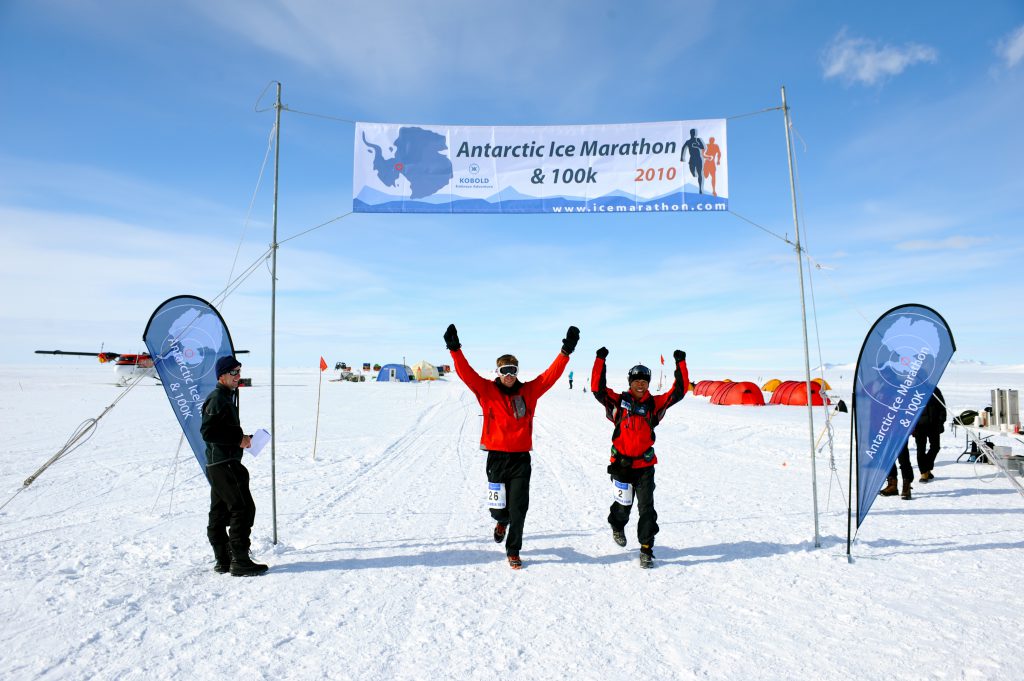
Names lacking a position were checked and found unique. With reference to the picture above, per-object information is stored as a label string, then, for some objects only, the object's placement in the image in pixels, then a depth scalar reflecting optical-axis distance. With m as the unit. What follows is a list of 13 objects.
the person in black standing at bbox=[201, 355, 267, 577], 4.81
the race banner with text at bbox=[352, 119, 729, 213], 7.09
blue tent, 55.81
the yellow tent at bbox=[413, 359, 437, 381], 60.12
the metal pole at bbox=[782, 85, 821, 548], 5.62
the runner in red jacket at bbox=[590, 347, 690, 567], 5.28
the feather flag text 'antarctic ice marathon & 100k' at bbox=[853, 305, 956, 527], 5.07
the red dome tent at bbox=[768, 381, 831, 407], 25.36
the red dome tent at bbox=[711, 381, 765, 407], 26.05
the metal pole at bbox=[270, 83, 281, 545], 5.93
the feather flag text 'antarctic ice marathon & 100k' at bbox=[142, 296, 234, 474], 5.75
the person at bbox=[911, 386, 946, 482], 8.66
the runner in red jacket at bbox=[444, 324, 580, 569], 5.19
